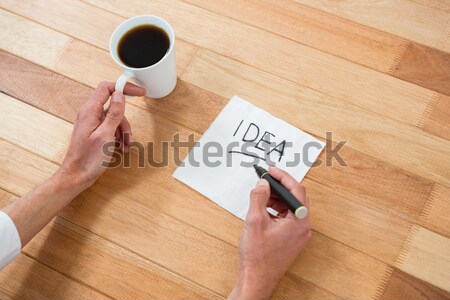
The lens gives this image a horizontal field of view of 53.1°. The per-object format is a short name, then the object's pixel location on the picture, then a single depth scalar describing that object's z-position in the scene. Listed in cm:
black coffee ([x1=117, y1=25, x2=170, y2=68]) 88
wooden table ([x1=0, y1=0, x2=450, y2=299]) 85
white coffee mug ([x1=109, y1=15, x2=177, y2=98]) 85
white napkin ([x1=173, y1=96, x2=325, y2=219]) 91
